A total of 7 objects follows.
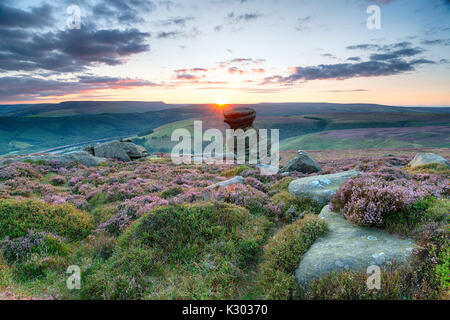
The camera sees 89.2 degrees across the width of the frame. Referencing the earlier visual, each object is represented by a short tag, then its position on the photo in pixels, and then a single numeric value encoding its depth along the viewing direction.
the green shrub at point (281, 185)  12.93
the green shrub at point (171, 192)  11.78
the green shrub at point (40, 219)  8.03
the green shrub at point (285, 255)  5.13
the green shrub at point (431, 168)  15.26
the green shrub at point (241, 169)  18.28
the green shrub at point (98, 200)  12.11
